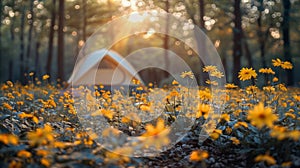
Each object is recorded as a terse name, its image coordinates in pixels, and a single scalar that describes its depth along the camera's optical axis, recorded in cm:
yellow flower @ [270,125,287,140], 229
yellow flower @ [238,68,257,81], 438
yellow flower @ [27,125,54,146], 231
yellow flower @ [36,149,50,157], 232
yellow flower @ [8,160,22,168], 232
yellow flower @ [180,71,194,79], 501
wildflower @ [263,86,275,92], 420
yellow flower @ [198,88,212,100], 358
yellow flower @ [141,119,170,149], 228
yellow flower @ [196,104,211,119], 293
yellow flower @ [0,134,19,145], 222
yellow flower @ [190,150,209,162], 228
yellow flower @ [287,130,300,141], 232
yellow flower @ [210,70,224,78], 478
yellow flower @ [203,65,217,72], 481
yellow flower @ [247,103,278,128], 225
